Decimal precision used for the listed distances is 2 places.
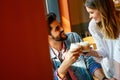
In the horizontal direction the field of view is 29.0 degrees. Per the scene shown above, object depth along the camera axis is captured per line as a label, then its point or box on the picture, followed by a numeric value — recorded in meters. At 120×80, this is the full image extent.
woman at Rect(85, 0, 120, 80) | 1.61
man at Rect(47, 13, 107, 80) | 1.70
